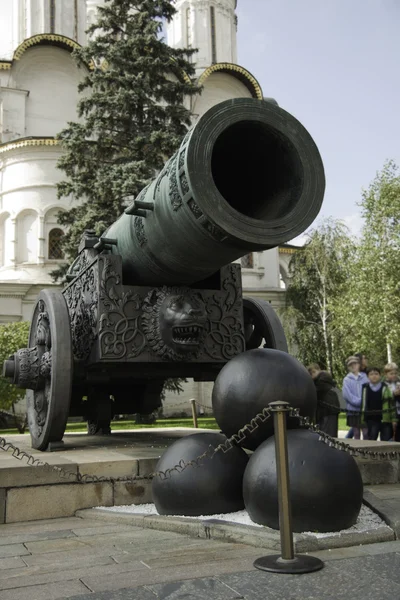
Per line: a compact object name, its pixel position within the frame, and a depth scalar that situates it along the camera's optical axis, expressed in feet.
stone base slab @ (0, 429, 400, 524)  15.96
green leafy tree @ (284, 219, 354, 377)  98.12
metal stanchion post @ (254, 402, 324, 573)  10.56
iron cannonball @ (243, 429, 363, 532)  12.24
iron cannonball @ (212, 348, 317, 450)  14.43
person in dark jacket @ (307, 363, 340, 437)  27.71
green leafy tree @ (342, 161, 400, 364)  88.02
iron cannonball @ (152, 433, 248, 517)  14.12
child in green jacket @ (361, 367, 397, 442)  29.55
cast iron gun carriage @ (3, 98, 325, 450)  15.48
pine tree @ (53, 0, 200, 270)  67.15
